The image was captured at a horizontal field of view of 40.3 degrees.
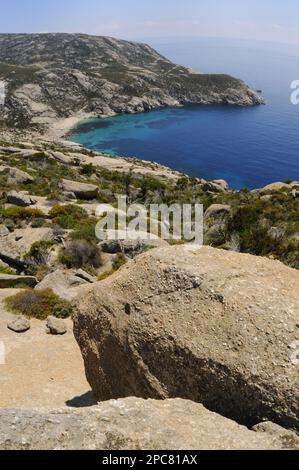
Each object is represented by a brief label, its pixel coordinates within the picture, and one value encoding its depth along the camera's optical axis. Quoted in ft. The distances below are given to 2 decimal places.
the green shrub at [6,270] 59.70
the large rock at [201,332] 18.45
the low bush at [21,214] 77.06
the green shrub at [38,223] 74.54
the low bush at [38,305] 47.01
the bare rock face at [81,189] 108.68
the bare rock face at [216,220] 76.23
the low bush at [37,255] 61.32
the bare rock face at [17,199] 86.17
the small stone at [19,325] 43.73
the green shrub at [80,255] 62.43
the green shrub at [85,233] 67.51
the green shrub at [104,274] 58.66
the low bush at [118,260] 63.61
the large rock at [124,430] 15.90
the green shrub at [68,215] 77.51
